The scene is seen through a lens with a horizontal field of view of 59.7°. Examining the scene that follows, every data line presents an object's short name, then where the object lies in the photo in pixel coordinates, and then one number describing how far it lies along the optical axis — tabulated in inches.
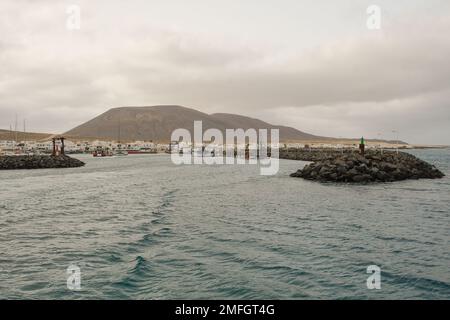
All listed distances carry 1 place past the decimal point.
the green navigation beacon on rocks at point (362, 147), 2234.5
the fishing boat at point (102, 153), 6657.5
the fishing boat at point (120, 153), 7334.6
